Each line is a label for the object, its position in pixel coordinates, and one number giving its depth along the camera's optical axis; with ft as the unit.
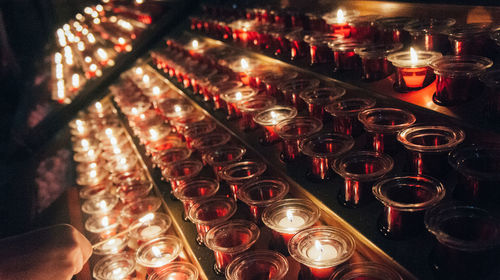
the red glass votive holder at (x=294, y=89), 2.98
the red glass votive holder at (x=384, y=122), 2.29
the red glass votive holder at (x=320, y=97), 2.67
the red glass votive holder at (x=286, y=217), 2.34
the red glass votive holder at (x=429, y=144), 2.10
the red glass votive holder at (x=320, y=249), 2.08
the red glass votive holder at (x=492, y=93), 2.00
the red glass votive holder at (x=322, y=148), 2.48
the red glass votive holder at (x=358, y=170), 2.26
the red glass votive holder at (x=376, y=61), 2.51
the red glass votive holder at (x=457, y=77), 2.12
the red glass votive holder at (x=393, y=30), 2.62
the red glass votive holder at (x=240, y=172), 2.69
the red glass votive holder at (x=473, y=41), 2.23
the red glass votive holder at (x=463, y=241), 1.81
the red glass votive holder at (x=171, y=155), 3.29
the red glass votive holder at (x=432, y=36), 2.41
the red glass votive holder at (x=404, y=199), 2.03
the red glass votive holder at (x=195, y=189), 2.87
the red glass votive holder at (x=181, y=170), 3.06
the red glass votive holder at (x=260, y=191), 2.58
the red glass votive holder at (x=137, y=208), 3.34
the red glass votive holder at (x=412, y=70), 2.32
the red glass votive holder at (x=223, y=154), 2.94
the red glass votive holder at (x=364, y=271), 2.03
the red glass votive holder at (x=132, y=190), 3.53
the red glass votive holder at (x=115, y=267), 3.02
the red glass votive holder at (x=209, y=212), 2.60
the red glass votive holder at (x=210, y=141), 3.11
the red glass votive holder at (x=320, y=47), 2.88
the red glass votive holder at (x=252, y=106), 2.98
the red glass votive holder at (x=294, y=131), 2.63
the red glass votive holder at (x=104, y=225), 3.62
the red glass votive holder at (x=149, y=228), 3.08
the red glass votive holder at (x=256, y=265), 2.29
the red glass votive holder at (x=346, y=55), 2.69
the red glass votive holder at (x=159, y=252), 2.76
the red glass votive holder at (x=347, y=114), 2.53
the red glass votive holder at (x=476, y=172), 1.98
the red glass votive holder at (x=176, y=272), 2.65
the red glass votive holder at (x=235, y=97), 3.17
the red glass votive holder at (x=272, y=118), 2.82
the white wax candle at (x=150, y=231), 3.08
